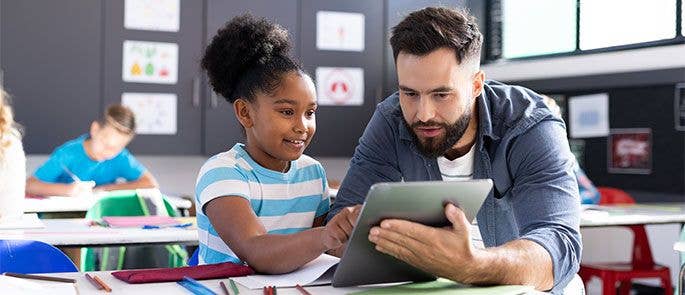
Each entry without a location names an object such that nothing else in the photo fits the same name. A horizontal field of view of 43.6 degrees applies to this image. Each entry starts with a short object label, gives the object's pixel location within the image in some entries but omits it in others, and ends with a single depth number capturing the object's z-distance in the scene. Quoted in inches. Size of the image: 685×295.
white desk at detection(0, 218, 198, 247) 93.0
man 53.2
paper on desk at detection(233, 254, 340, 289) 55.2
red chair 152.5
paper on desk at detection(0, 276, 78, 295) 50.7
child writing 186.9
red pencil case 55.1
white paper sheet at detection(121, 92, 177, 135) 217.3
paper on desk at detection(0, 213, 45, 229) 99.4
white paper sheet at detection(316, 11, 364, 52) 235.1
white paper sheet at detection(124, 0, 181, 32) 214.7
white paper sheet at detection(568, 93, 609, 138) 199.5
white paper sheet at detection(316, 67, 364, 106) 236.4
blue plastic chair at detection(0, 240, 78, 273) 68.6
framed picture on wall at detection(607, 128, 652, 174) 189.2
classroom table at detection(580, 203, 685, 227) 131.8
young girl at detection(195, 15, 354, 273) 65.8
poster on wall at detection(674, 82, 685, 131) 179.9
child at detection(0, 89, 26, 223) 102.6
